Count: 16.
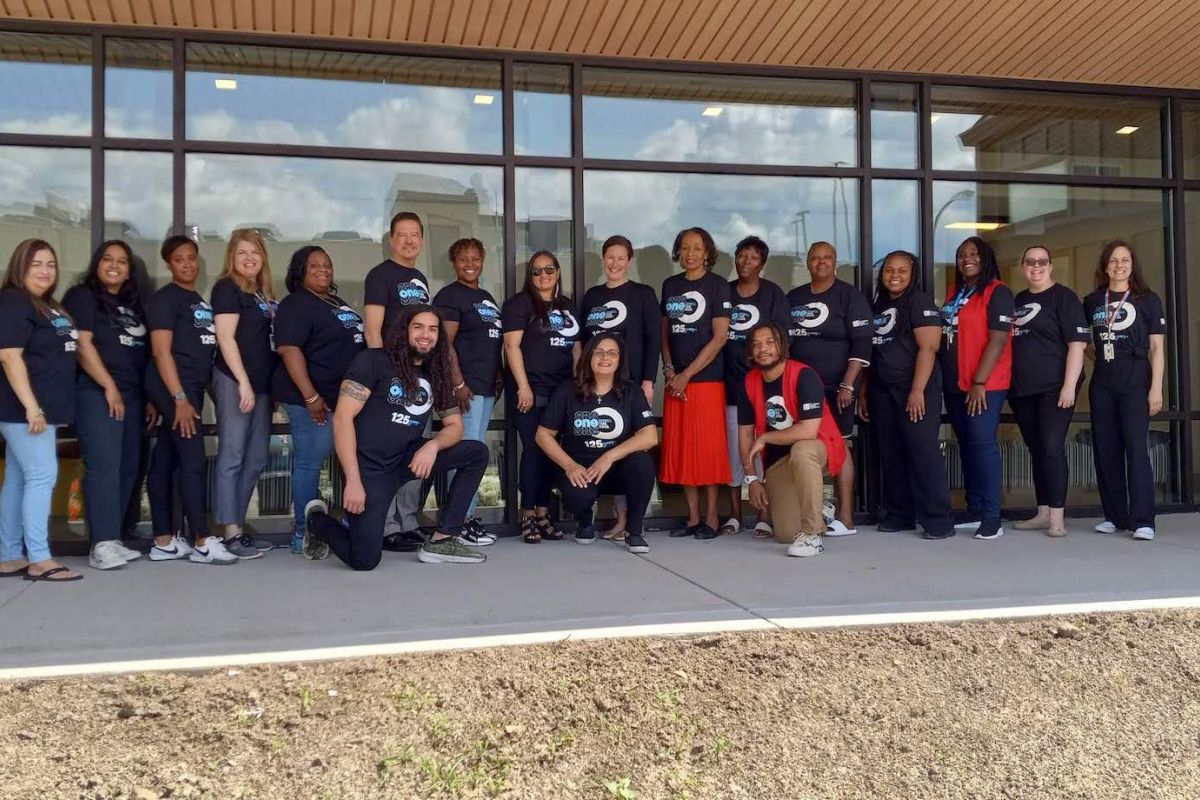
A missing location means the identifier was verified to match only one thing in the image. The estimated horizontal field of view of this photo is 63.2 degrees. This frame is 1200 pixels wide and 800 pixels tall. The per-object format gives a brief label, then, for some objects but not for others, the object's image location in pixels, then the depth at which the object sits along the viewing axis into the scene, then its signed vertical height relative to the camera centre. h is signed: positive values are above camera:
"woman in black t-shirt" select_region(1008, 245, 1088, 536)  5.41 +0.28
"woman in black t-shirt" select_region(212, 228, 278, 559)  4.86 +0.21
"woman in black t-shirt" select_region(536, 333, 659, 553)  4.97 -0.06
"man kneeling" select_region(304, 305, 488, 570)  4.46 -0.12
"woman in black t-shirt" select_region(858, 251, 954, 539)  5.45 +0.06
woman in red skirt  5.43 +0.20
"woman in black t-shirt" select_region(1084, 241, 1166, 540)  5.41 +0.19
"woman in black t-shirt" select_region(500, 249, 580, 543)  5.32 +0.34
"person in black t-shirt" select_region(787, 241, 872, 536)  5.54 +0.45
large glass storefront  5.34 +1.53
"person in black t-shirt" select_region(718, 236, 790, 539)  5.55 +0.57
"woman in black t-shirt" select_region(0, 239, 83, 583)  4.25 +0.12
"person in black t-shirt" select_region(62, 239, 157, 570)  4.65 +0.20
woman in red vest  5.46 +0.27
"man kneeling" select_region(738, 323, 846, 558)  5.01 -0.12
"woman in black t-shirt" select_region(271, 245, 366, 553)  4.91 +0.29
